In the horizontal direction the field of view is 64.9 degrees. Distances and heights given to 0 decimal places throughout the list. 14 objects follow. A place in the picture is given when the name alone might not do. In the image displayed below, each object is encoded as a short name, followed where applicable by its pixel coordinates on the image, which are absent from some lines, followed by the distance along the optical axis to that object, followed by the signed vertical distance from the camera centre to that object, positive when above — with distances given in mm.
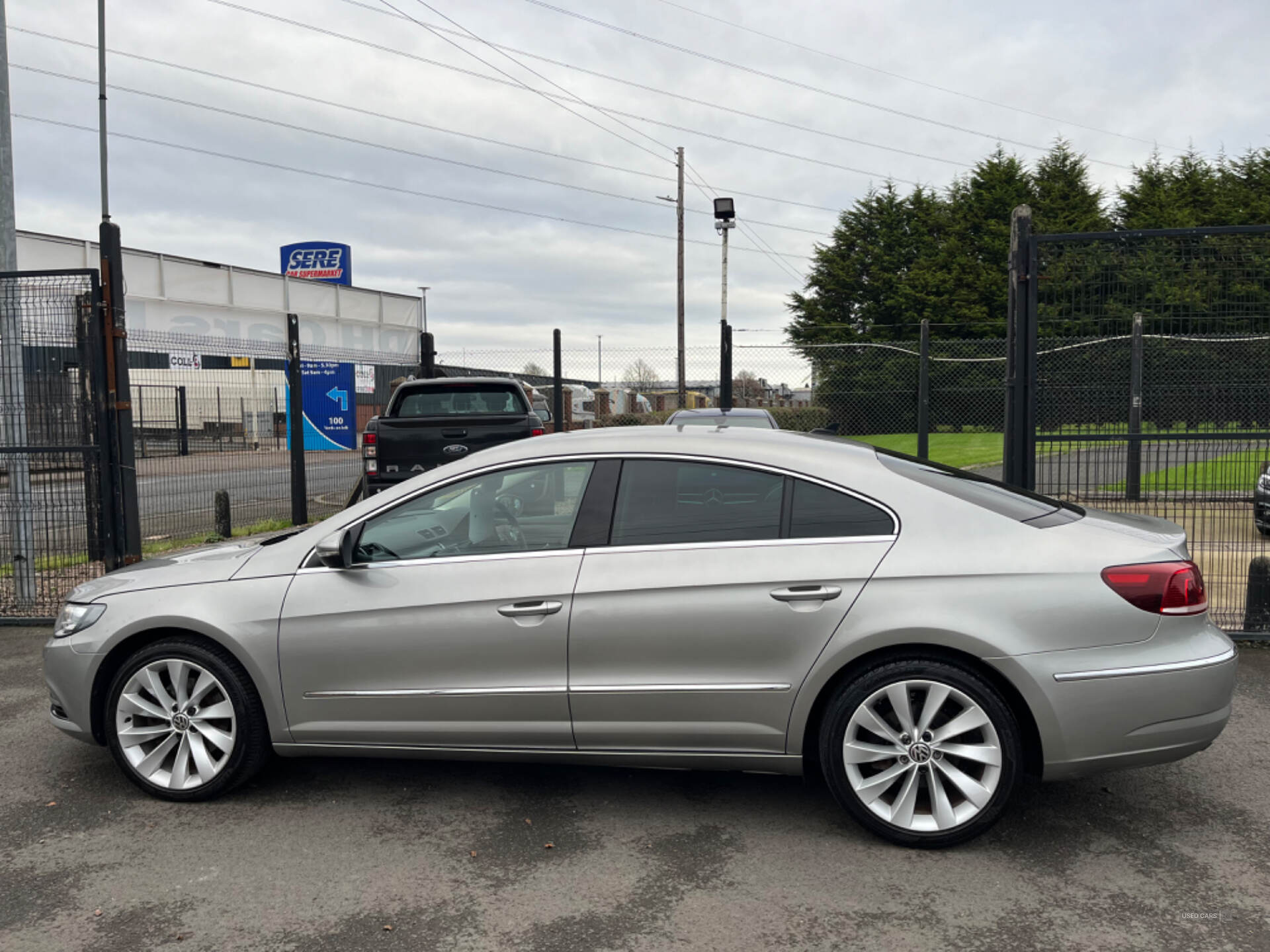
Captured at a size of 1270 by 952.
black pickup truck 10070 -205
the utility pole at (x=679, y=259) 21541 +4568
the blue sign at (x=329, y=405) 13461 +162
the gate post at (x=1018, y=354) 6574 +377
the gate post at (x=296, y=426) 12148 -111
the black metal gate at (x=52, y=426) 7473 -42
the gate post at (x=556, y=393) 13016 +295
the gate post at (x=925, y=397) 11953 +177
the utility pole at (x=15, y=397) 7578 +175
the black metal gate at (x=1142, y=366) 6500 +290
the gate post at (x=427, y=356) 14430 +866
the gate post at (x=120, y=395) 7430 +186
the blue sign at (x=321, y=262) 42438 +6686
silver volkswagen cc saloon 3541 -827
